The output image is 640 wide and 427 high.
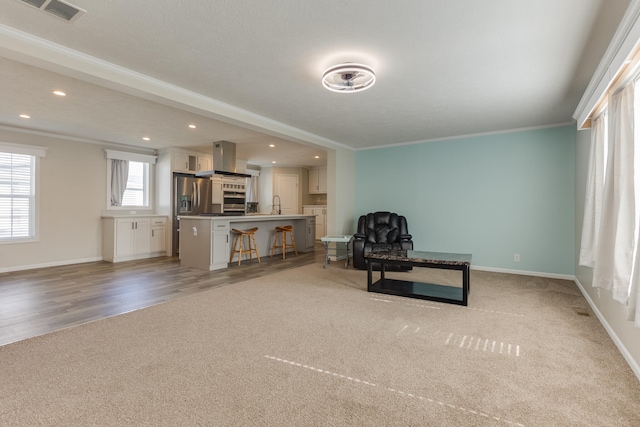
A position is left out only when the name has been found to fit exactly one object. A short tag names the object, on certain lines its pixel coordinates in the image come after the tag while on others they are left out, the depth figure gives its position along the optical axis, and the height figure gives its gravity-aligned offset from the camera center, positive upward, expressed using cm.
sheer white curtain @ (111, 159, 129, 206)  653 +54
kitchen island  528 -57
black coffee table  344 -78
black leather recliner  527 -45
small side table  544 -54
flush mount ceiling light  271 +122
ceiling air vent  194 +127
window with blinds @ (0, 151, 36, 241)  522 +10
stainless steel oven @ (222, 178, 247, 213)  699 +28
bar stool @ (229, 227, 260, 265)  577 -69
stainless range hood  641 +100
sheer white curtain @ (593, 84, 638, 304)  205 +5
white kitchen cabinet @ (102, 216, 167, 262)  612 -69
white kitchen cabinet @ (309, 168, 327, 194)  1020 +92
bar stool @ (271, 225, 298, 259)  666 -65
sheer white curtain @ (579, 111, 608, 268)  286 +24
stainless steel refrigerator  697 +18
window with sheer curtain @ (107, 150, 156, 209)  649 +54
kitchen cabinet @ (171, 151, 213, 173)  695 +104
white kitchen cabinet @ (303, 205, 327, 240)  998 -37
